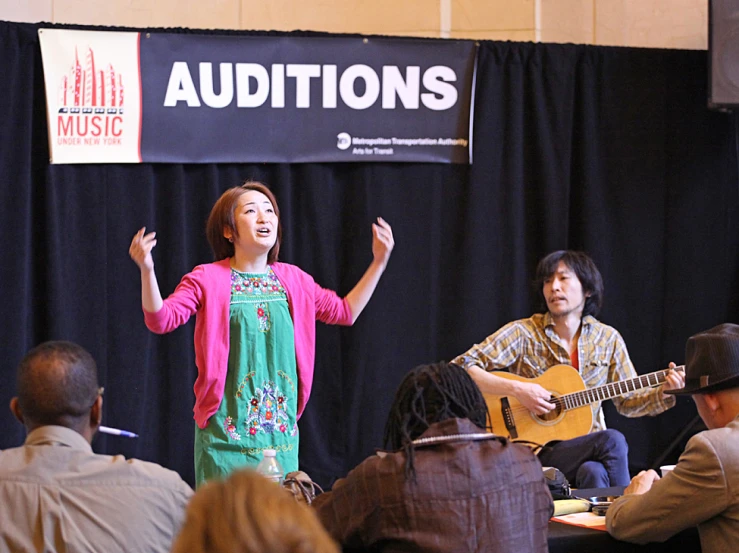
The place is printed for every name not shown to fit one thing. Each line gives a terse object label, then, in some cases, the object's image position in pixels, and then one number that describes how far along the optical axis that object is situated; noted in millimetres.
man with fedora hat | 3934
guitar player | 7469
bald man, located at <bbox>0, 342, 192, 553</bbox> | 3266
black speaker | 8984
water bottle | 5152
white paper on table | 4441
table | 4223
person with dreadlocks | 3625
